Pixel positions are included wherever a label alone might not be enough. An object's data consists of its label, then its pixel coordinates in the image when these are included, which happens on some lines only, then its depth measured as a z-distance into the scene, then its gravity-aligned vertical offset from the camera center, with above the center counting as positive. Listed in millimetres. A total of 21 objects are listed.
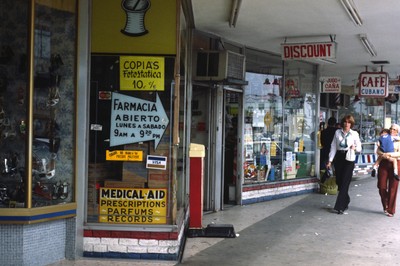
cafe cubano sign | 12875 +1317
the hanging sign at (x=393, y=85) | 15381 +1581
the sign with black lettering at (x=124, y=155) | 5449 -342
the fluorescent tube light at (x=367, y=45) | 8742 +1769
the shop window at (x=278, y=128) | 9789 +36
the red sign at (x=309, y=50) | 8281 +1450
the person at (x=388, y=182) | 8344 -917
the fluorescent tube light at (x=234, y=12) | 6445 +1722
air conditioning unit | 7910 +1070
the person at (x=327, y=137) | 11562 -171
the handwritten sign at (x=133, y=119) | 5430 +90
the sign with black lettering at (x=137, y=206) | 5441 -931
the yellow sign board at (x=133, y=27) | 5352 +1143
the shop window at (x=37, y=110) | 5027 +164
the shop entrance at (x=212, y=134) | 8555 -111
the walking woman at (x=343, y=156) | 8305 -469
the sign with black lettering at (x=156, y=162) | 5455 -414
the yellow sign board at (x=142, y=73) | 5387 +619
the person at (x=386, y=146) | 8326 -260
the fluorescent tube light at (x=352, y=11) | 6380 +1750
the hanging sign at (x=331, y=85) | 13773 +1348
